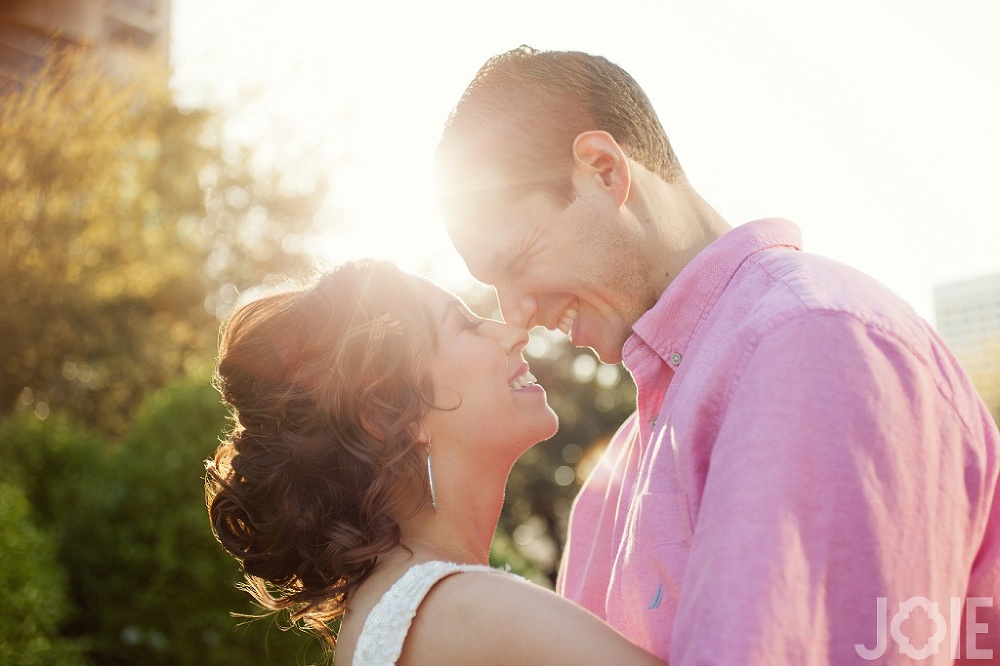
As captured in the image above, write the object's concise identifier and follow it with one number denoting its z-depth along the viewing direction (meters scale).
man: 0.81
